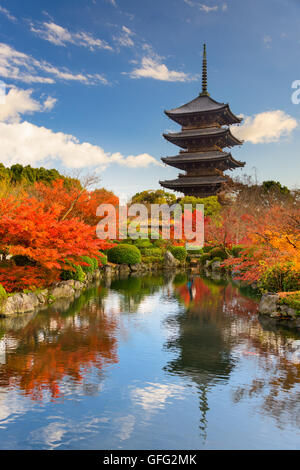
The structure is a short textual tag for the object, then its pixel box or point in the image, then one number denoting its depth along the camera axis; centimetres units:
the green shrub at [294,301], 1018
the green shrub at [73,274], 1510
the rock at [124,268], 2420
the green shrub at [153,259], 2683
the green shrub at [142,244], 2788
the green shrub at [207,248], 2866
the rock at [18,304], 1048
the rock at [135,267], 2475
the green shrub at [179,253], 2825
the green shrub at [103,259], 2264
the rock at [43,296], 1216
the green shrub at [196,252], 2975
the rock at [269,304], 1086
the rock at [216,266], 2398
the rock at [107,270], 2259
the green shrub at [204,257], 2679
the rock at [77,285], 1556
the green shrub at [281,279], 1122
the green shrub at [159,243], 2921
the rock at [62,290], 1344
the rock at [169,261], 2762
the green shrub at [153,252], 2761
